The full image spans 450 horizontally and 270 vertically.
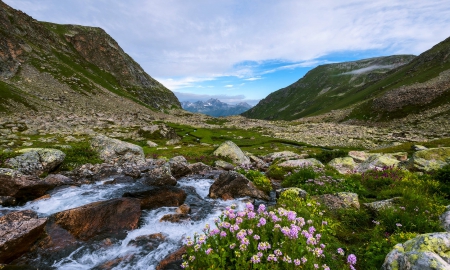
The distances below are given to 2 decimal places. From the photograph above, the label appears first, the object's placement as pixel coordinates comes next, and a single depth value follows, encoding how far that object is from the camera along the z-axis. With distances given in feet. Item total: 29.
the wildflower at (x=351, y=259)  18.37
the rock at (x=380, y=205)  35.99
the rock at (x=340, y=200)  40.01
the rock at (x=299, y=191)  44.24
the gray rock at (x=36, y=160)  63.78
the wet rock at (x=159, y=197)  49.99
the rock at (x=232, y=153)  107.24
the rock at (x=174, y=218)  42.80
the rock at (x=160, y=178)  62.49
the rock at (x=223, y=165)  90.48
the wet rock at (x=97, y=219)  37.73
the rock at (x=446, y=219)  28.86
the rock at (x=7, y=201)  46.16
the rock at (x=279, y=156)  115.01
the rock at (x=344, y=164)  75.36
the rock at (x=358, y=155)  96.10
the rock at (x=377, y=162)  69.46
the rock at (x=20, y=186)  48.85
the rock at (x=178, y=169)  74.33
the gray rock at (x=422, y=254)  18.84
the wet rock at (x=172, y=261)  29.19
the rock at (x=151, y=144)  141.85
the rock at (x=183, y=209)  46.62
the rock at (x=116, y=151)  85.97
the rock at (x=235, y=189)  55.26
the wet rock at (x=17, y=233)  29.53
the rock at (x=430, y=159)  60.34
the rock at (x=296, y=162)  80.13
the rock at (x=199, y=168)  81.51
